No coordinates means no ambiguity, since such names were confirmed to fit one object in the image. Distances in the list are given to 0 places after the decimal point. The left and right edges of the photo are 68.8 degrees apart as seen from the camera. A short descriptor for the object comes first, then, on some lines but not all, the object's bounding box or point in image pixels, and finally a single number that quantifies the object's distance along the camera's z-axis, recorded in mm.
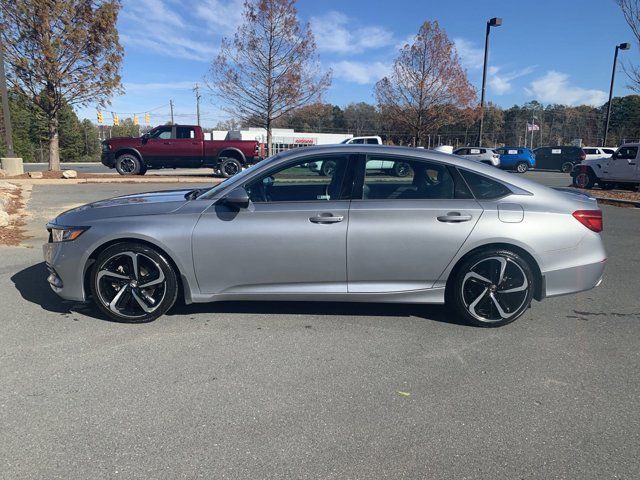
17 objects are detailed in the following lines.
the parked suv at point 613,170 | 16312
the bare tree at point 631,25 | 14812
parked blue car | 32656
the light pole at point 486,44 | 21062
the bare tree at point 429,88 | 22438
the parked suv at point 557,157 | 33438
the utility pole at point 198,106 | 73756
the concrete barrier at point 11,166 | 19141
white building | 50678
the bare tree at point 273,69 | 20283
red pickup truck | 18922
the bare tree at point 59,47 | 18359
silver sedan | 3971
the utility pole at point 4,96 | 18297
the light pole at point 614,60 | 26308
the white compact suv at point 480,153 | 27848
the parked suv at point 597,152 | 30100
